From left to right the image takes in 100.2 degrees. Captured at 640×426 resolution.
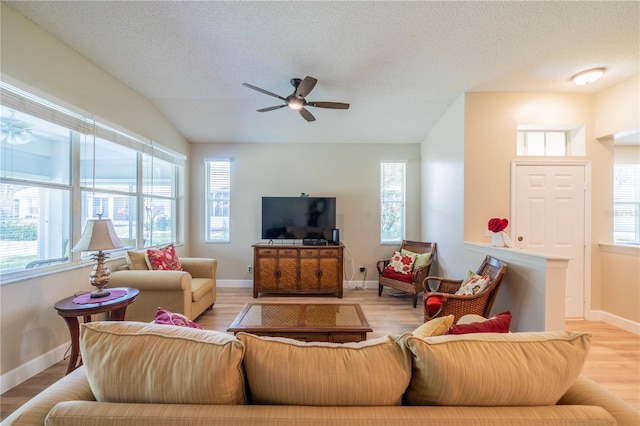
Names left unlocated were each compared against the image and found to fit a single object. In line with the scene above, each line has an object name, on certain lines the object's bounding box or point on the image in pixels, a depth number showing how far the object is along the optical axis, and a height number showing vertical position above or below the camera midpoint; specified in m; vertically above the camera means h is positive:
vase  2.89 -0.28
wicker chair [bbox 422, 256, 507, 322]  2.41 -0.79
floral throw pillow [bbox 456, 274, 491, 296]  2.52 -0.69
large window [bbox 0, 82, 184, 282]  2.09 +0.30
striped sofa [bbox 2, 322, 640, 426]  0.80 -0.55
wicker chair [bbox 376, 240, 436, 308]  3.82 -0.90
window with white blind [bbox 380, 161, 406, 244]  4.86 +0.24
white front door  3.28 +0.03
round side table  1.99 -0.75
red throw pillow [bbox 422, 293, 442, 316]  2.51 -0.84
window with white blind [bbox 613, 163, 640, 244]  4.08 +0.19
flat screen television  4.48 -0.10
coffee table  2.09 -0.91
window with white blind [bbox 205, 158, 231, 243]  4.80 +0.27
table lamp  2.17 -0.26
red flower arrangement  2.86 -0.11
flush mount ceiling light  2.80 +1.48
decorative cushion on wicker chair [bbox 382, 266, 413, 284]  3.98 -0.94
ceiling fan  2.67 +1.21
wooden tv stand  4.20 -0.88
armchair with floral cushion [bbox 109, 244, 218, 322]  2.78 -0.77
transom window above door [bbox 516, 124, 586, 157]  3.46 +0.96
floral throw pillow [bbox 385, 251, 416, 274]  4.14 -0.78
